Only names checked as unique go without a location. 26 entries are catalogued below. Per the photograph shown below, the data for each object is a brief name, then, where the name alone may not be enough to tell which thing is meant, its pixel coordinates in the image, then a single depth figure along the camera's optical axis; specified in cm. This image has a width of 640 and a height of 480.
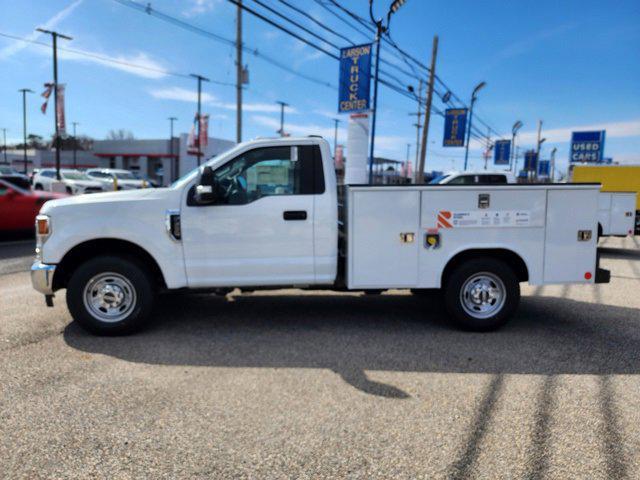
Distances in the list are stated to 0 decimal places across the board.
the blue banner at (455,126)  2616
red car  1143
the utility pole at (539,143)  6538
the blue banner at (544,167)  8648
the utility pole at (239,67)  2297
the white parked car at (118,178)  2984
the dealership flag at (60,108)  2862
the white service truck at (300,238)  506
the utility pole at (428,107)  2319
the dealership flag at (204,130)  4275
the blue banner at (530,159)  6906
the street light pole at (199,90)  4045
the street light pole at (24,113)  5766
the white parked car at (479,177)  1250
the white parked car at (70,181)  2625
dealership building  5938
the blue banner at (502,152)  4144
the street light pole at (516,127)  5972
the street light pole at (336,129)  6981
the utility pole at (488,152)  4721
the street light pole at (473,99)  3365
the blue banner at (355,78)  1546
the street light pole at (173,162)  5874
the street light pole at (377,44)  1354
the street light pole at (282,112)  5558
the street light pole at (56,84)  2661
